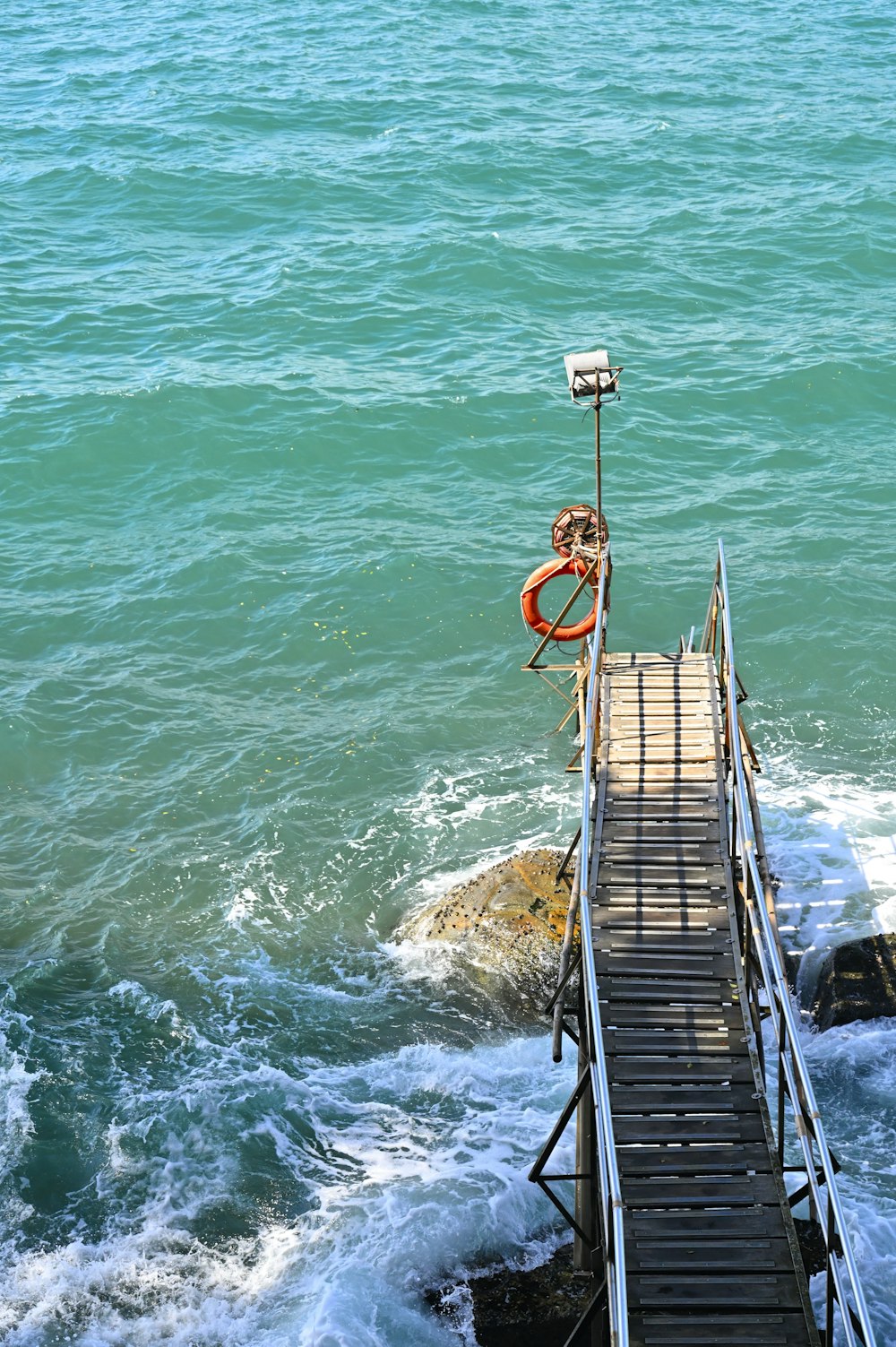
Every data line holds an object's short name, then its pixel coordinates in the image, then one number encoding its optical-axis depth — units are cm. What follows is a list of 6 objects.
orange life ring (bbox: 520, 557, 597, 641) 2122
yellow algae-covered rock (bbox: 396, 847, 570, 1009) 1888
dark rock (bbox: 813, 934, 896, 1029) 1822
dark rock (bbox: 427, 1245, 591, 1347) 1420
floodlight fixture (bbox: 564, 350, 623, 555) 2019
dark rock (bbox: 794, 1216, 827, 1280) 1463
